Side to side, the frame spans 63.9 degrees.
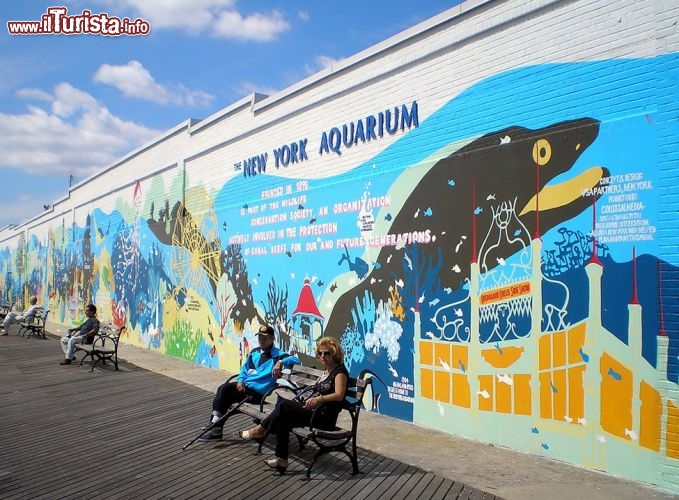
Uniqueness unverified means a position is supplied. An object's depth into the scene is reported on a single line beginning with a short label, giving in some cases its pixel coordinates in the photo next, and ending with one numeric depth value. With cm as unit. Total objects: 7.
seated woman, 519
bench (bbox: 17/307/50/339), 1800
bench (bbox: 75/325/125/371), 1154
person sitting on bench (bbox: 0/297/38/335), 1798
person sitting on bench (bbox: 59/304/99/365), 1201
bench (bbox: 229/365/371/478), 514
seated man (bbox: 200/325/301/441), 638
